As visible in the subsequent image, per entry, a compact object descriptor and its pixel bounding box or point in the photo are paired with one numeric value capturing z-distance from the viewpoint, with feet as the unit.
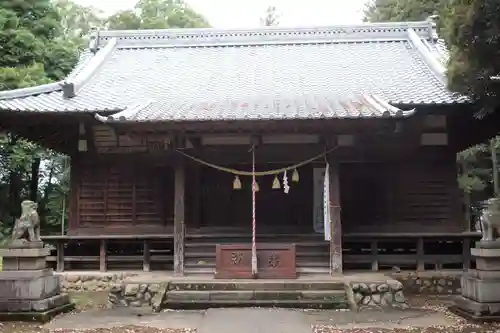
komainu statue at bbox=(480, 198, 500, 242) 28.96
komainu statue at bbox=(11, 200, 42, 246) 30.17
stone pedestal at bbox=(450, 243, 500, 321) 27.32
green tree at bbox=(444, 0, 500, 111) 25.05
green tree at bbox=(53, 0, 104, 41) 139.22
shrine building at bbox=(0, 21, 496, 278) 36.24
